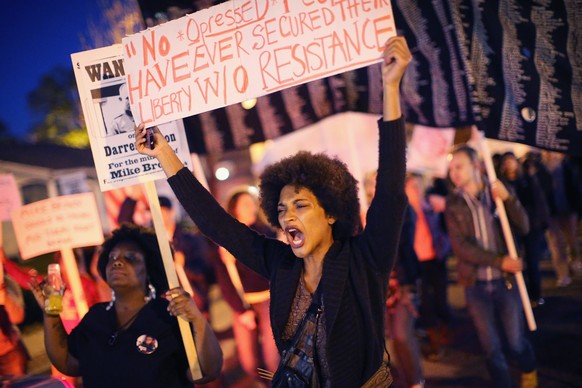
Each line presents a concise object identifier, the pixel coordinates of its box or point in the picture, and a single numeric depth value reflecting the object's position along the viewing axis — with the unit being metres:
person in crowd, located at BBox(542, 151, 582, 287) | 8.12
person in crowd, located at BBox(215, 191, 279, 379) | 4.79
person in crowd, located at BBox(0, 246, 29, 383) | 4.15
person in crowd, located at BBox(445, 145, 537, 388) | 3.87
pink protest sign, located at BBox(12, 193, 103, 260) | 4.32
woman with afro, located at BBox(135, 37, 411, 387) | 2.03
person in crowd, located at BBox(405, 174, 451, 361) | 5.92
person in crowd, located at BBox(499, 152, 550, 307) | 6.76
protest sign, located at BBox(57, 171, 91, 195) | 6.26
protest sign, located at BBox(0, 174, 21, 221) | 4.83
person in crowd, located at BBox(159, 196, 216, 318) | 5.47
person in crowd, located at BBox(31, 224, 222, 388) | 2.57
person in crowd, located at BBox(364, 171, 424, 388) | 4.31
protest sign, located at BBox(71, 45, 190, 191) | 2.98
